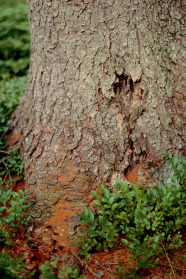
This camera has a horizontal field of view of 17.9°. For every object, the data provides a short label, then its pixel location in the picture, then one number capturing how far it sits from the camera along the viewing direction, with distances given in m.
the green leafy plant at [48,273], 1.57
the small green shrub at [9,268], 1.53
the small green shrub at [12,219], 1.69
